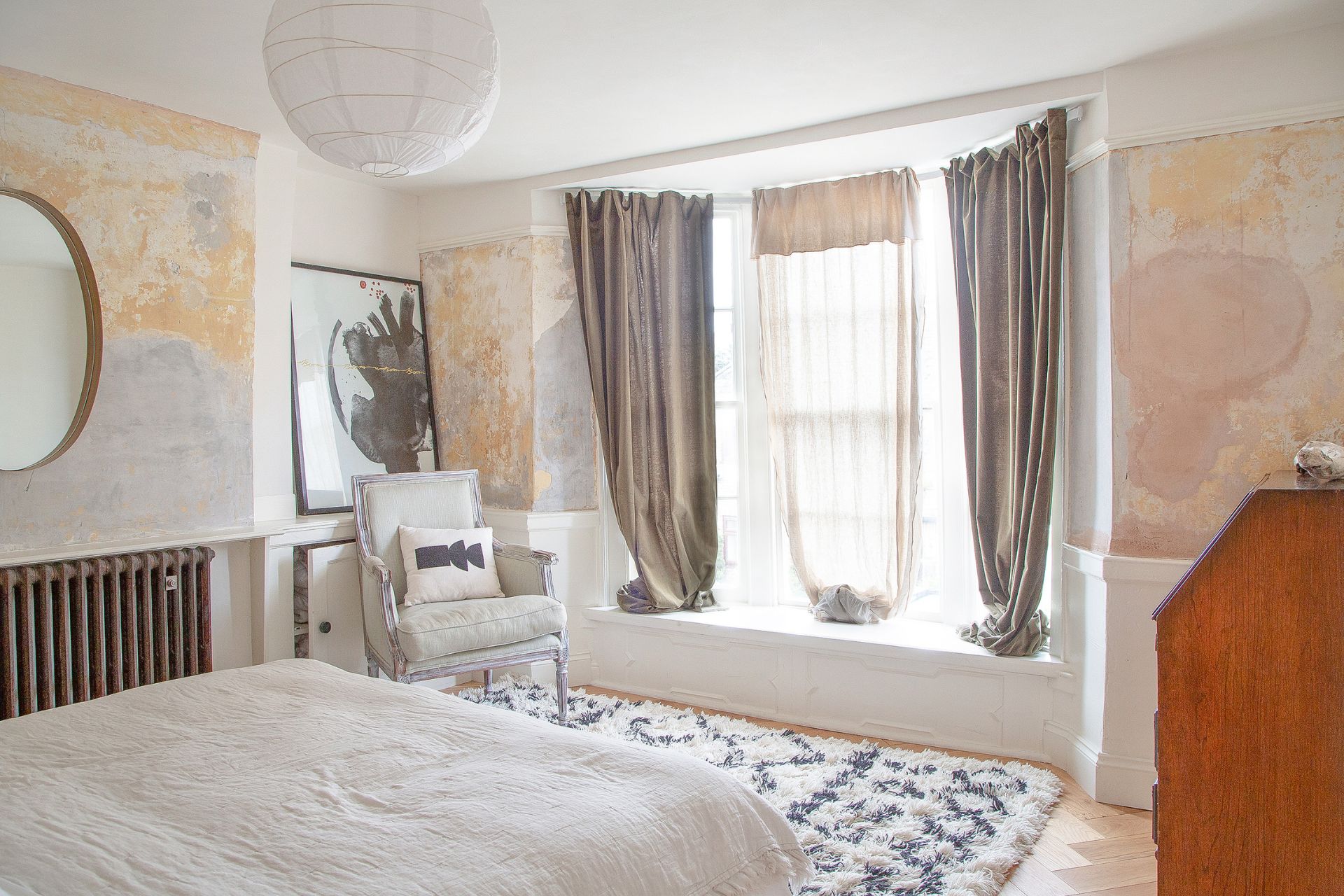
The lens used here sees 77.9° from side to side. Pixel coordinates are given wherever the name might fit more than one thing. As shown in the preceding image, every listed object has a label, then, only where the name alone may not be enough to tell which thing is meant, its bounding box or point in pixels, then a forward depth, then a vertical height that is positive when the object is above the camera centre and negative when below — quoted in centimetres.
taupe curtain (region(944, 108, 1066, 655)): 315 +29
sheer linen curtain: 376 +26
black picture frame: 382 -1
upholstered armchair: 326 -72
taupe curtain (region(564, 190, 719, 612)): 410 +26
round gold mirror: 283 +37
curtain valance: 375 +101
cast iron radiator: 275 -67
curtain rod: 310 +117
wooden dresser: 166 -58
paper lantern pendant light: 144 +66
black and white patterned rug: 234 -124
